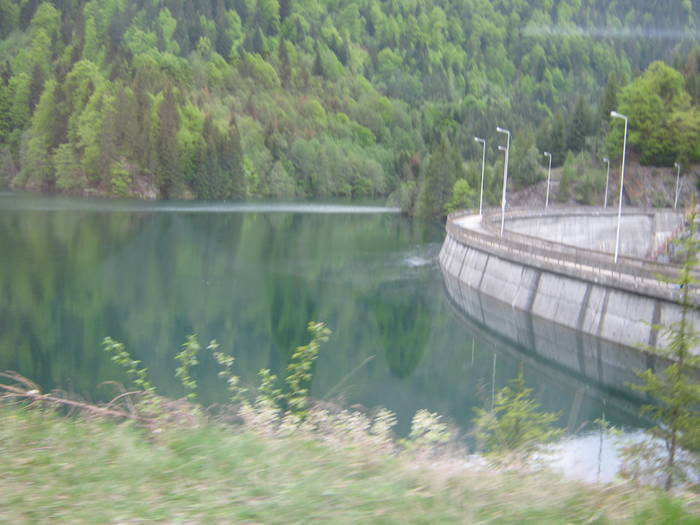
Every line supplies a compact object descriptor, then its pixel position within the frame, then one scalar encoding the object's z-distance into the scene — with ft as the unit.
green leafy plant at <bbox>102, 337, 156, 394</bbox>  35.42
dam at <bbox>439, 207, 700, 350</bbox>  95.81
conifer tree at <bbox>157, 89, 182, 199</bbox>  386.93
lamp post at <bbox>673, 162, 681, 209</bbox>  277.85
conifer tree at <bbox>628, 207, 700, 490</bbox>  44.60
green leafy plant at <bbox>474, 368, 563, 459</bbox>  37.40
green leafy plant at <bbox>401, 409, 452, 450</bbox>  29.99
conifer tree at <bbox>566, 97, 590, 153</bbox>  340.18
